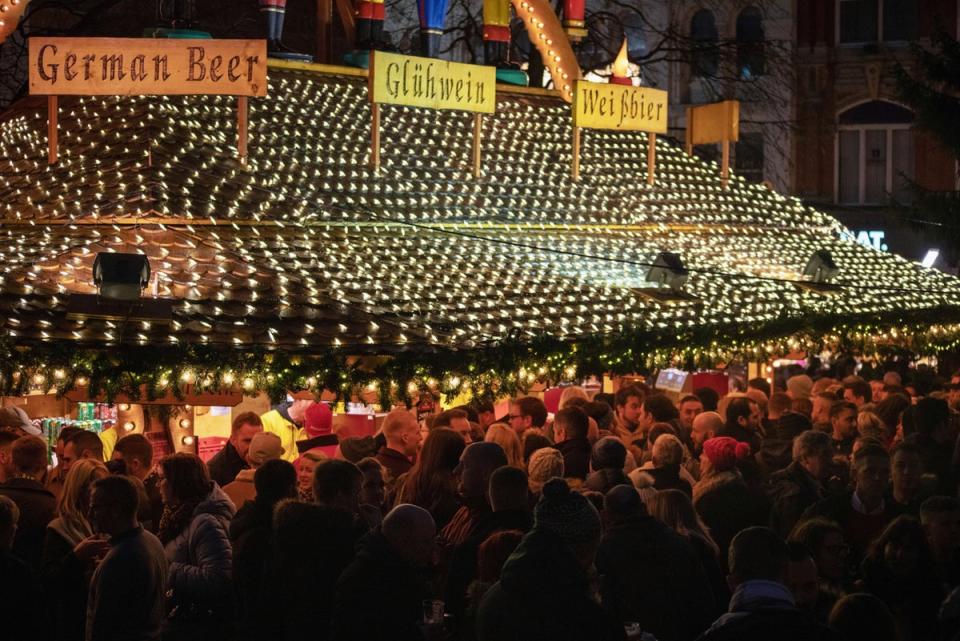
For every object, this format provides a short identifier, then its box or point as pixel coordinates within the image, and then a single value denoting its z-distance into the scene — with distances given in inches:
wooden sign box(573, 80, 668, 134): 602.2
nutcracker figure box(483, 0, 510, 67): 644.1
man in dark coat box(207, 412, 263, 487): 459.5
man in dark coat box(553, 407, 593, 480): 455.8
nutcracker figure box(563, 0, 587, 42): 676.7
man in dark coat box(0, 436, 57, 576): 370.6
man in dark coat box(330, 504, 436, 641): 286.0
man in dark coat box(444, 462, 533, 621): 329.1
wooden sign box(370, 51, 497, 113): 528.7
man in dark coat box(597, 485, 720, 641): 311.1
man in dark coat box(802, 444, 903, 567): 383.2
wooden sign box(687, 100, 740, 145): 671.1
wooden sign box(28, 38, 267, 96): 489.1
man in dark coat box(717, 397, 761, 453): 551.5
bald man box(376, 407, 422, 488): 464.8
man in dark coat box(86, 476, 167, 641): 307.9
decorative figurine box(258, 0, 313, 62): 576.7
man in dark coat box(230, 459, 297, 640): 323.9
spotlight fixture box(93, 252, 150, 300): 418.0
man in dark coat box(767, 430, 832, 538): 407.8
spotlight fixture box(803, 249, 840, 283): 651.5
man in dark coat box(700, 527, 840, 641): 241.0
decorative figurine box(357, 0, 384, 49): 604.1
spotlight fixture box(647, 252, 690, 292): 567.5
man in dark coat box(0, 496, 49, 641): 290.7
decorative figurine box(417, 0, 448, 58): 588.3
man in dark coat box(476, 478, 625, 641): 257.6
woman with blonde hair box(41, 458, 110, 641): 335.9
